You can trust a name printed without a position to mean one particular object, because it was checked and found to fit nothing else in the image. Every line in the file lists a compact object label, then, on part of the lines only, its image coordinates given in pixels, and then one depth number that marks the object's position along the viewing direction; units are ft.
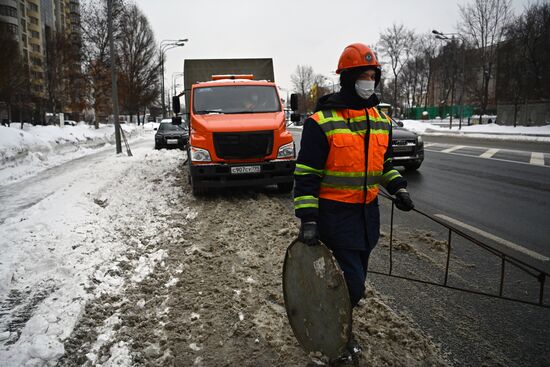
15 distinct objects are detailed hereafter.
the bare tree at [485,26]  132.05
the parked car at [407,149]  37.60
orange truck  25.68
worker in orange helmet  8.38
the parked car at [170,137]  68.56
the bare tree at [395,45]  207.70
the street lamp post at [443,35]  111.96
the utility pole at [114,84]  54.24
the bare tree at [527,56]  131.64
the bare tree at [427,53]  218.18
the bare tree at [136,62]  144.15
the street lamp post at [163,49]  118.44
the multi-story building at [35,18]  220.64
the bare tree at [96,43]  111.04
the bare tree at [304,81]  299.40
